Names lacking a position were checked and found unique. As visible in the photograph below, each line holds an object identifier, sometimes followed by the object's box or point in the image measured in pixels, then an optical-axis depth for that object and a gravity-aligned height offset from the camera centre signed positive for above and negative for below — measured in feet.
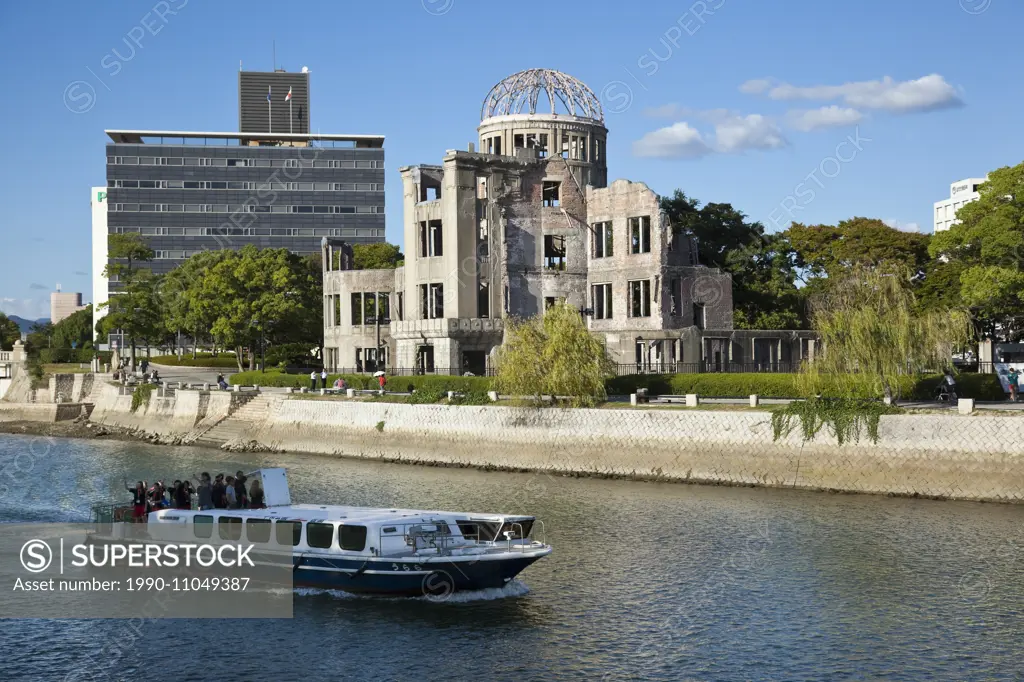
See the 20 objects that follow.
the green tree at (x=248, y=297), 357.00 +29.42
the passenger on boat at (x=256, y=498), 126.62 -12.28
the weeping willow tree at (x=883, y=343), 175.63 +5.13
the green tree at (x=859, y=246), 332.60 +39.32
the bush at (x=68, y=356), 475.11 +15.93
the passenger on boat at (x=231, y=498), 124.26 -11.94
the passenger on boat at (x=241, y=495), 125.29 -11.74
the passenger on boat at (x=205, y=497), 124.67 -11.83
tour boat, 106.32 -15.54
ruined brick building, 271.28 +28.06
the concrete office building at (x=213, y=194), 631.56 +110.39
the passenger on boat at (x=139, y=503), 127.65 -12.73
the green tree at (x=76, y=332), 616.31 +32.90
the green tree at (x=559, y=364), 203.00 +3.46
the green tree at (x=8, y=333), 521.24 +28.93
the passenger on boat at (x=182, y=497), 128.16 -12.12
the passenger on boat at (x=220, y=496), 124.36 -11.74
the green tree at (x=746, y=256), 334.85 +38.10
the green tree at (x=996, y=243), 232.32 +27.61
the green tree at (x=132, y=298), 377.30 +31.08
